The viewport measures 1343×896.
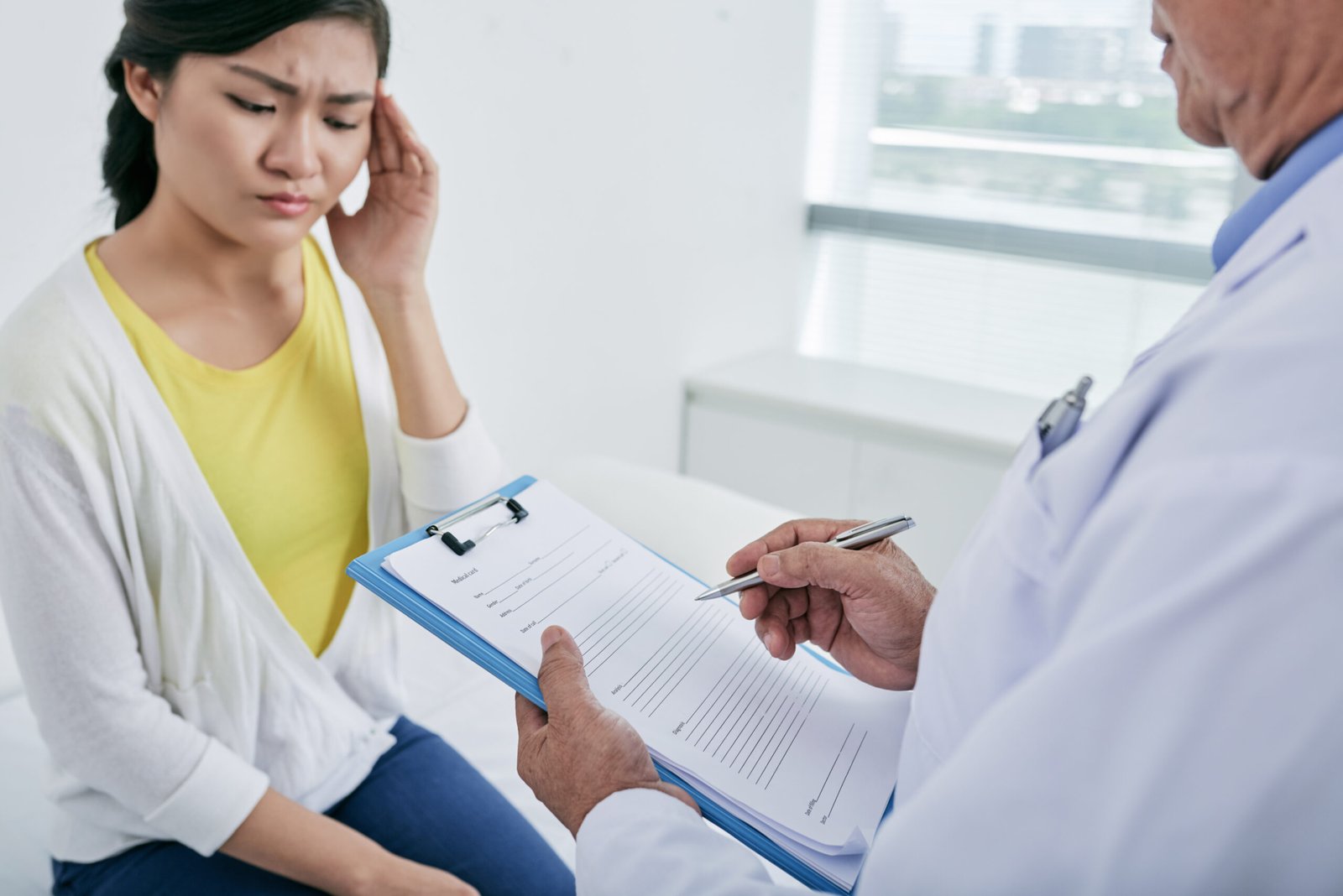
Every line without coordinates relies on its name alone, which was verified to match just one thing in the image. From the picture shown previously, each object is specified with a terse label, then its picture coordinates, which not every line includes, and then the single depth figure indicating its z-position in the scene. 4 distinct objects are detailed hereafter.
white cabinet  2.35
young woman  0.93
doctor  0.41
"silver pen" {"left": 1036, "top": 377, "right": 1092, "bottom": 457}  0.58
